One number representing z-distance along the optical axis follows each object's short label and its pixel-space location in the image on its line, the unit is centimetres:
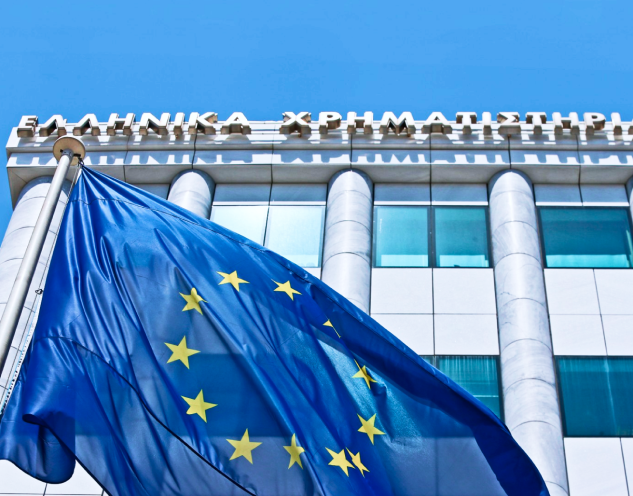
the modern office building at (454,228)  2236
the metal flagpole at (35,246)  1248
